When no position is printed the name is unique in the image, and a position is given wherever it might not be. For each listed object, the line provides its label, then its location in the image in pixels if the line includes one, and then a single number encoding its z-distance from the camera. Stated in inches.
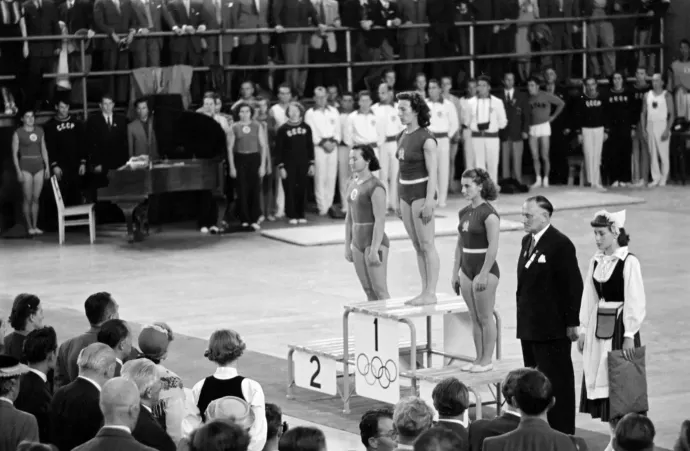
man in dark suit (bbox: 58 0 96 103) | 1601.0
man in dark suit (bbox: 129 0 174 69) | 1624.4
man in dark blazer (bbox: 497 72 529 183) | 1826.1
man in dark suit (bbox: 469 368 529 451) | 511.1
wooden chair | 1486.3
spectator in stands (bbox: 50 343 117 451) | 509.4
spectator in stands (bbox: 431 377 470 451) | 495.0
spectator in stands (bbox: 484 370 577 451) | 466.0
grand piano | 1437.3
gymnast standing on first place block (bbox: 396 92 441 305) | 840.6
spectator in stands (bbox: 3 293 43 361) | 631.2
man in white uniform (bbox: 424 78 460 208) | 1702.4
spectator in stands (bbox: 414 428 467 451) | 408.3
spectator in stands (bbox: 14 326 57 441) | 539.3
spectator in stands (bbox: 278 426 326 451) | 423.7
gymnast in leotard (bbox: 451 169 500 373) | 725.9
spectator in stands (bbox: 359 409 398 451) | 474.9
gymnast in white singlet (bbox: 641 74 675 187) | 1848.4
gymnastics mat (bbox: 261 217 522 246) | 1446.1
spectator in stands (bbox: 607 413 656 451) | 439.5
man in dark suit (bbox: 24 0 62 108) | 1574.3
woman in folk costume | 665.7
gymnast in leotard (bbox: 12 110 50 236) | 1506.3
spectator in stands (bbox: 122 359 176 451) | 486.0
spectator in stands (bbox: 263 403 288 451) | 489.4
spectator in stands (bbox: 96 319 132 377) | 578.8
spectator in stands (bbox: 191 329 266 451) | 534.2
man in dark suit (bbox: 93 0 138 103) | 1601.0
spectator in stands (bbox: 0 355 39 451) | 483.8
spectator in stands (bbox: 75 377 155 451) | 435.1
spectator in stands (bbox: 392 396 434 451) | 452.3
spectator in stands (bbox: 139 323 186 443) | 529.8
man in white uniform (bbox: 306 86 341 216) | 1626.7
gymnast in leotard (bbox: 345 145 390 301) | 841.7
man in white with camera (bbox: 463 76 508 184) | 1761.5
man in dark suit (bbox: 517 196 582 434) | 679.6
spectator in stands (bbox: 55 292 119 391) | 618.9
